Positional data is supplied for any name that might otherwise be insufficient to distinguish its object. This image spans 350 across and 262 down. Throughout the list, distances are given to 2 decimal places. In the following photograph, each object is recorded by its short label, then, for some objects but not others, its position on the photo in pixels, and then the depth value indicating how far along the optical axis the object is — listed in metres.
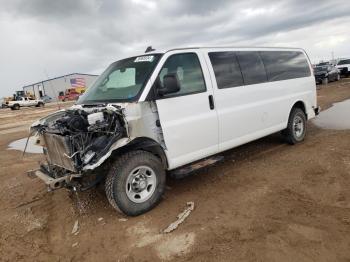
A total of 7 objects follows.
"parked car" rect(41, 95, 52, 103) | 58.94
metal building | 61.51
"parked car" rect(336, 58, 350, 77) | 32.34
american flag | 61.08
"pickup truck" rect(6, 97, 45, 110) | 45.44
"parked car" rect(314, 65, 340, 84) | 29.02
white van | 4.68
